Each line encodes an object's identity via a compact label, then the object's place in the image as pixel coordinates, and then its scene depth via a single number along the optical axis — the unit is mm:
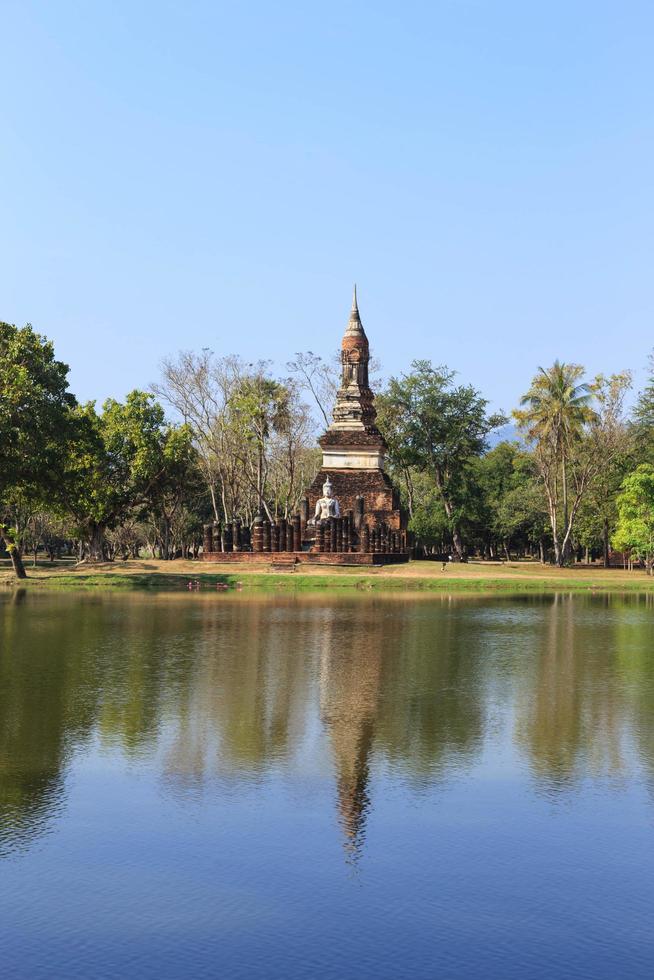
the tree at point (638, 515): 58281
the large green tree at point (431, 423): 73250
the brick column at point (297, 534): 56406
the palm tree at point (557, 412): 66812
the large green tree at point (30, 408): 44938
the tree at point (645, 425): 72250
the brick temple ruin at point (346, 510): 56594
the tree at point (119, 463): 61750
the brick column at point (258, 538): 57281
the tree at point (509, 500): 80312
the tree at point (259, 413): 70062
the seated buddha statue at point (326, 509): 59812
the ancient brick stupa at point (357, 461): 63594
